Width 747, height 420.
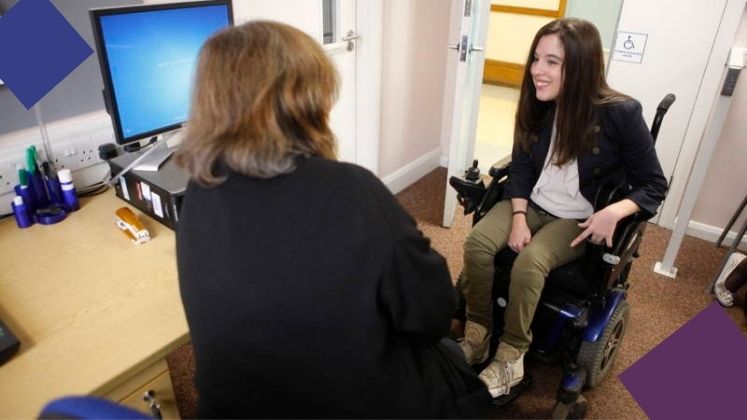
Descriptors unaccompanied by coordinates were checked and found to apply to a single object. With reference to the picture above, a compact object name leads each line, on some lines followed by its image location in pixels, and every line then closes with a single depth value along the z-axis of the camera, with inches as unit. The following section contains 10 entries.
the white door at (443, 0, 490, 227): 85.7
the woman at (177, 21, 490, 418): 29.2
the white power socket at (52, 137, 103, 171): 55.7
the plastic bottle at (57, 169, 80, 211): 52.2
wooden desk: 34.4
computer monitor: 46.4
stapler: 48.8
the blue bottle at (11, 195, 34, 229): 49.6
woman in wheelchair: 58.1
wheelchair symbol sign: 92.8
